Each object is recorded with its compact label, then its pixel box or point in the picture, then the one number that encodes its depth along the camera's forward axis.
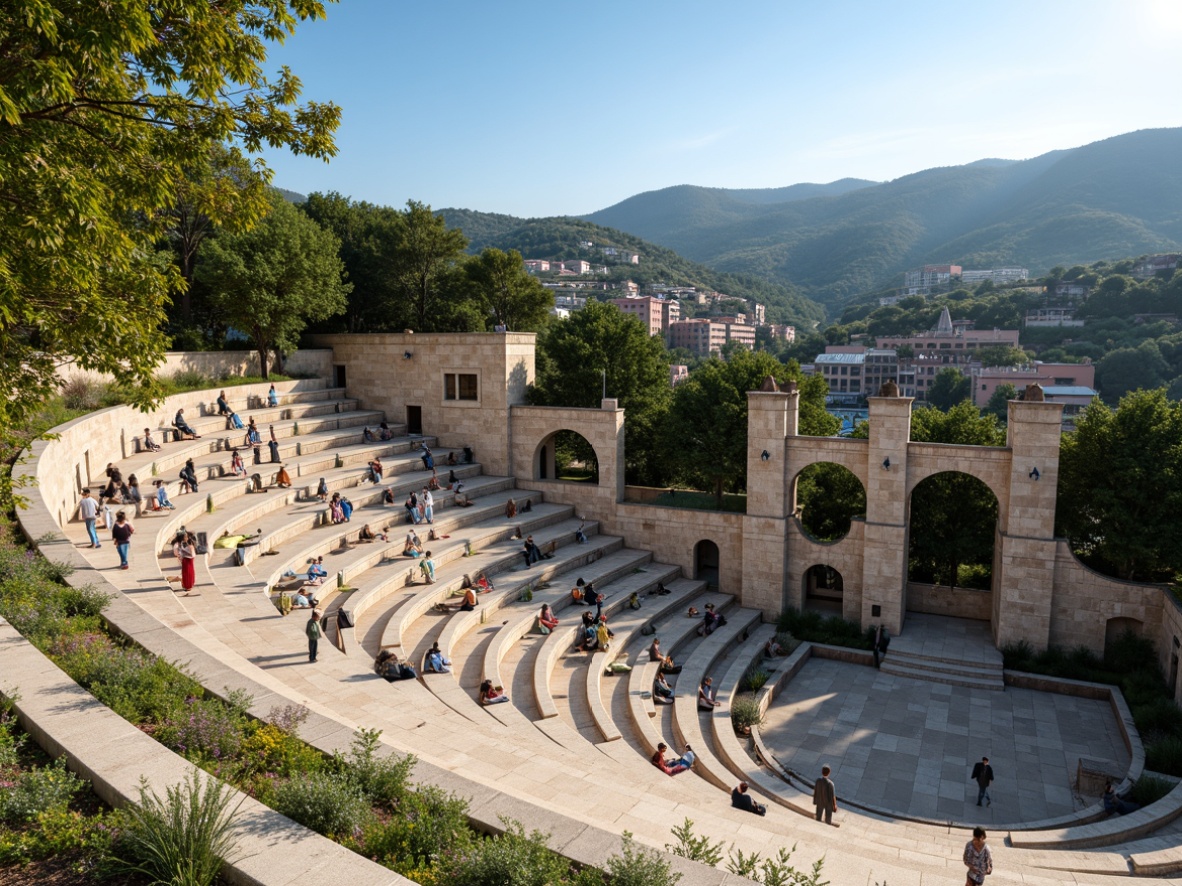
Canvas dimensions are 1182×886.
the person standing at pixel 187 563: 15.99
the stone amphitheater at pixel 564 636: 9.67
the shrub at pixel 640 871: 5.80
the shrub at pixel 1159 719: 19.06
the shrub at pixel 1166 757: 17.27
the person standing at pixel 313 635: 14.41
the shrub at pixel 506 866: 5.77
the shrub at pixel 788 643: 24.62
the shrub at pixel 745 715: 19.41
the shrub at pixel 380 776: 7.29
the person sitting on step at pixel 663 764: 15.72
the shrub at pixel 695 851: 7.00
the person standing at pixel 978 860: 10.62
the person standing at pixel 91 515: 16.69
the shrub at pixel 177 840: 5.47
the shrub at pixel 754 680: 21.64
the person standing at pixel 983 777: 16.41
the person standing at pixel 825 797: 14.68
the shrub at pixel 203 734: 7.62
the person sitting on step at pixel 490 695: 16.38
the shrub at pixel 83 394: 23.50
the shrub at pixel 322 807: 6.48
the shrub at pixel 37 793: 6.14
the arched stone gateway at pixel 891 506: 23.58
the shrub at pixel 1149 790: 16.06
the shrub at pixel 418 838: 6.23
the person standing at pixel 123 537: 15.66
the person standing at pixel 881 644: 24.27
